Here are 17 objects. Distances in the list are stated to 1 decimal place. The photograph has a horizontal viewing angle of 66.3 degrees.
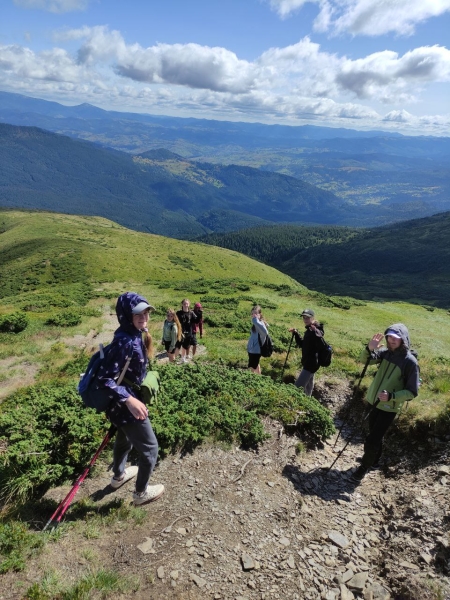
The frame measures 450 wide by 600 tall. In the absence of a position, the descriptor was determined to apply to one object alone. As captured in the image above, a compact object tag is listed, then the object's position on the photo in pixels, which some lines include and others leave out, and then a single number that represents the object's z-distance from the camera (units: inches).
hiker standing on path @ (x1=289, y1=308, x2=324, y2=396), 400.3
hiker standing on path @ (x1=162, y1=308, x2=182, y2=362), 571.5
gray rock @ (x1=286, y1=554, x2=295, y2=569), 213.3
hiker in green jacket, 280.7
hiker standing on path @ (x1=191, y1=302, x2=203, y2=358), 599.9
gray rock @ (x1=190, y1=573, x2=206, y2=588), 195.3
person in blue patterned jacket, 213.2
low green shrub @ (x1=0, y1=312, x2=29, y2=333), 822.5
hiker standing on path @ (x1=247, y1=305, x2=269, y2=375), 465.4
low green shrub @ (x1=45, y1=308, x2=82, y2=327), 882.0
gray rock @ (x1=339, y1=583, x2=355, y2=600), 195.6
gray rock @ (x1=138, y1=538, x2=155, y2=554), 211.9
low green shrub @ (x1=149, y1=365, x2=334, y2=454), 318.3
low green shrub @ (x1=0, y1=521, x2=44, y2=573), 182.5
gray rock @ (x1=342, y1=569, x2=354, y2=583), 206.5
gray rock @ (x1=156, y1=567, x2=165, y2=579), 197.3
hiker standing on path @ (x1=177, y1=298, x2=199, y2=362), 579.5
